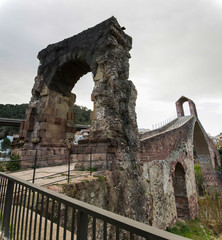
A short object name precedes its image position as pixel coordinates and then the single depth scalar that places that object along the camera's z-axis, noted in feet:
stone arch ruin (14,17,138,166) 16.47
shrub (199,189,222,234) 26.07
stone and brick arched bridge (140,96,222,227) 20.53
